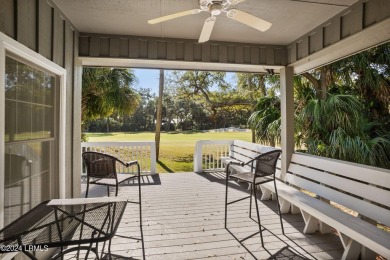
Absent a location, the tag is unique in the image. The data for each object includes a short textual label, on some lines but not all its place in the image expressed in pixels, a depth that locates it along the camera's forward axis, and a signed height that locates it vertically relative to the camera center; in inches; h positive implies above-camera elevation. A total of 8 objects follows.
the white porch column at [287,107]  159.0 +16.3
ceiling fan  81.1 +42.0
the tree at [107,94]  243.5 +39.8
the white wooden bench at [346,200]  82.4 -31.5
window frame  61.9 +17.6
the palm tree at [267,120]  202.7 +9.6
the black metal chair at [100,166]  100.8 -15.5
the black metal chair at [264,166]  103.7 -16.0
